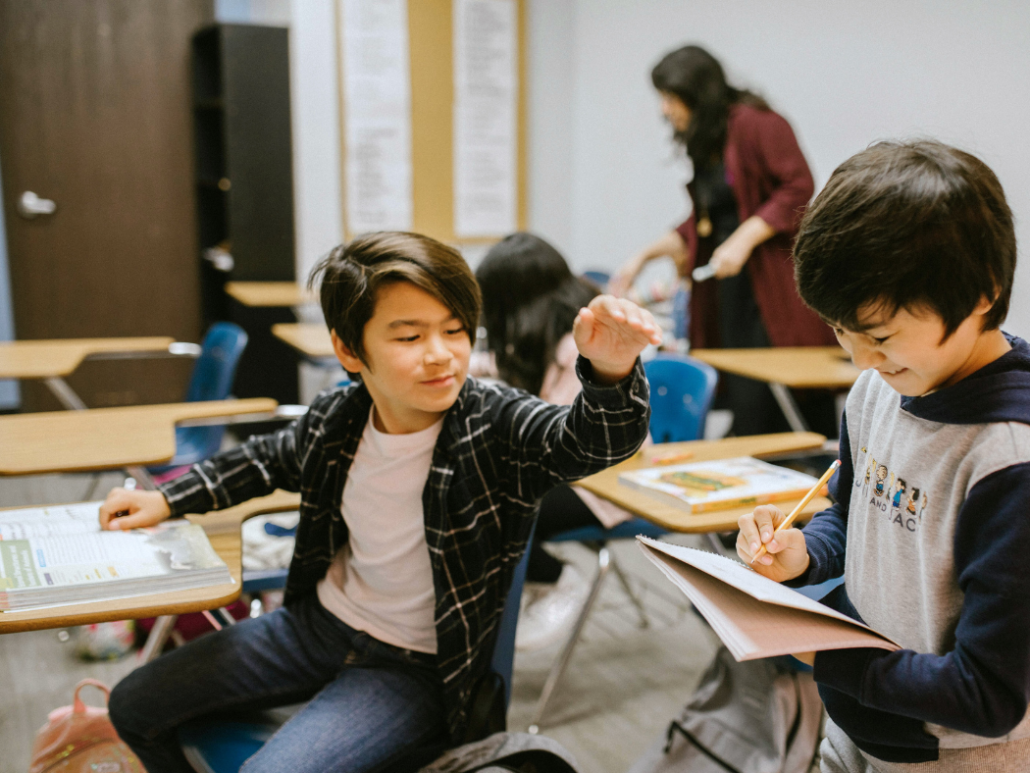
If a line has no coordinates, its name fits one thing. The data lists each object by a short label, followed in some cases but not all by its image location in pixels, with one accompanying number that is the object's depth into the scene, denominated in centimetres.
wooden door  479
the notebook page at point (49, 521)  128
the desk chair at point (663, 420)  203
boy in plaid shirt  116
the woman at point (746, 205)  278
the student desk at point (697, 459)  144
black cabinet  446
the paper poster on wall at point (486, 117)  514
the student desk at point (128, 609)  104
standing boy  73
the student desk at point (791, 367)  235
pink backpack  140
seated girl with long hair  200
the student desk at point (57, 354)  264
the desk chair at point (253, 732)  116
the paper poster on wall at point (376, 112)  480
